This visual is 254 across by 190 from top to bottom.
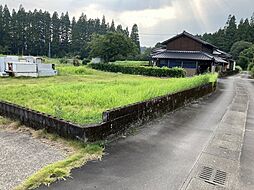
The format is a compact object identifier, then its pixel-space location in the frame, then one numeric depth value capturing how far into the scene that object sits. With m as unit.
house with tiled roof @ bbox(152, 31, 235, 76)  22.80
